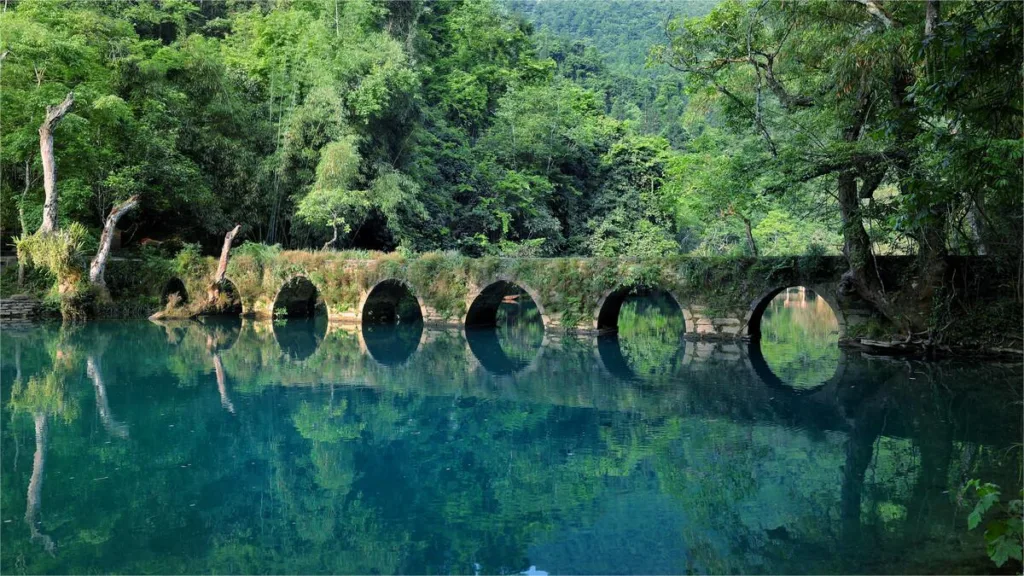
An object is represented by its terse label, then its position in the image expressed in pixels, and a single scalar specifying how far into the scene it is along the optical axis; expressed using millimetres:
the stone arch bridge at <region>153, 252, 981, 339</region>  17109
